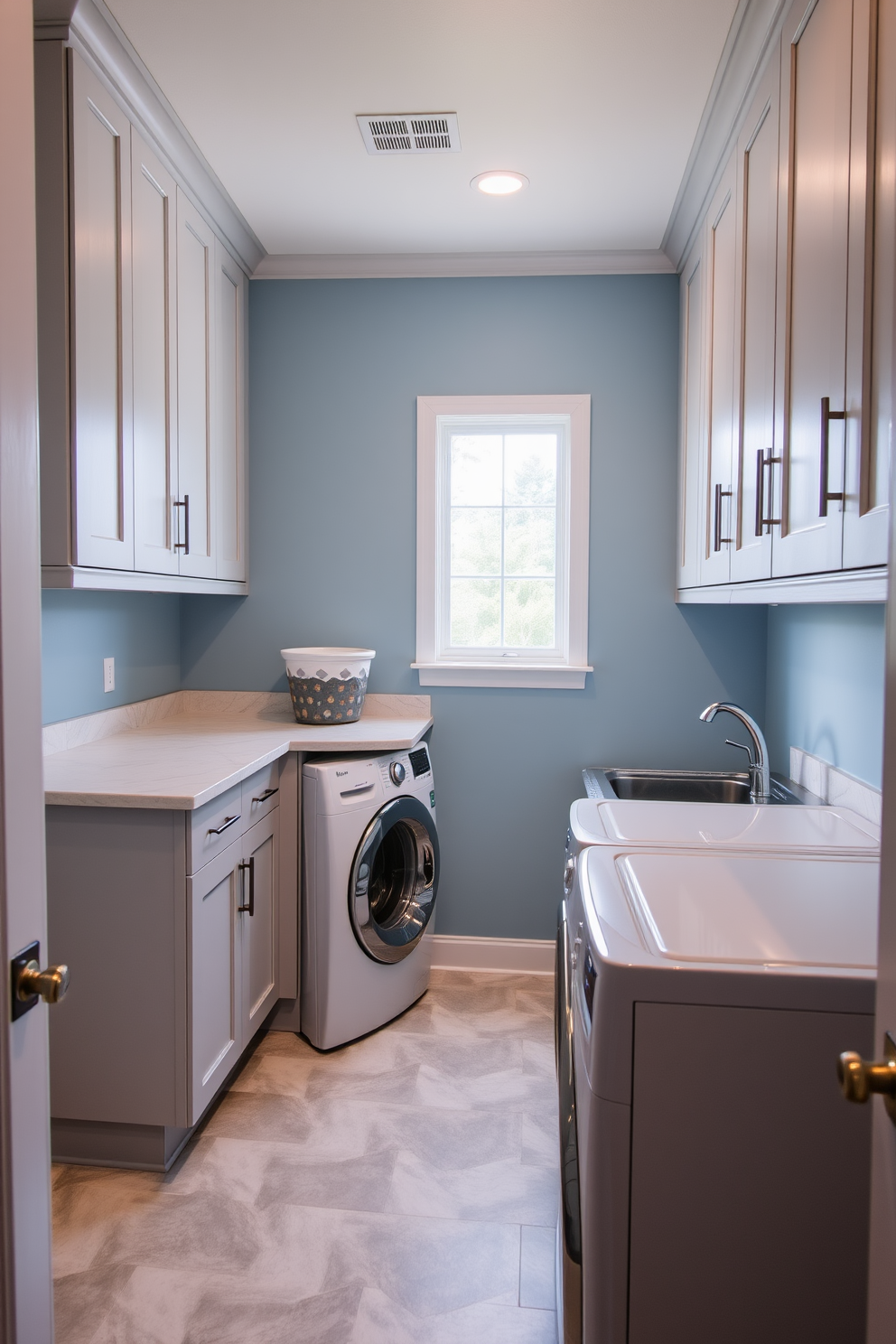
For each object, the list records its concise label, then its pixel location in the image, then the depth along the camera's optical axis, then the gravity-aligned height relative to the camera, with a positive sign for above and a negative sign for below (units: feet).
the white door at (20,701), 2.69 -0.22
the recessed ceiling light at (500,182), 8.25 +4.18
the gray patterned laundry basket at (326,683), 9.49 -0.52
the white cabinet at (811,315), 3.74 +1.67
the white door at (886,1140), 2.28 -1.32
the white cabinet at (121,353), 6.13 +2.22
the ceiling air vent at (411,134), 7.31 +4.17
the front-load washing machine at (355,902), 8.48 -2.61
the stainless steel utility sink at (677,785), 9.62 -1.62
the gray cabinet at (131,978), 6.49 -2.53
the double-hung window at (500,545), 10.37 +1.05
